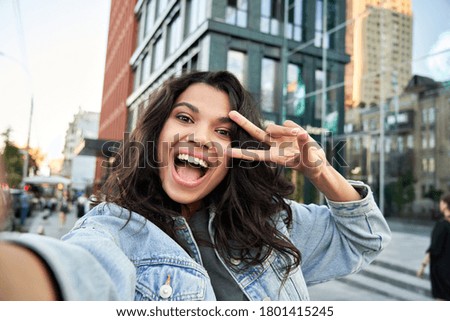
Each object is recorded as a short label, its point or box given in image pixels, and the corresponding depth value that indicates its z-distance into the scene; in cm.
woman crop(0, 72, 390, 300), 53
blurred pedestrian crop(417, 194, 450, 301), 189
